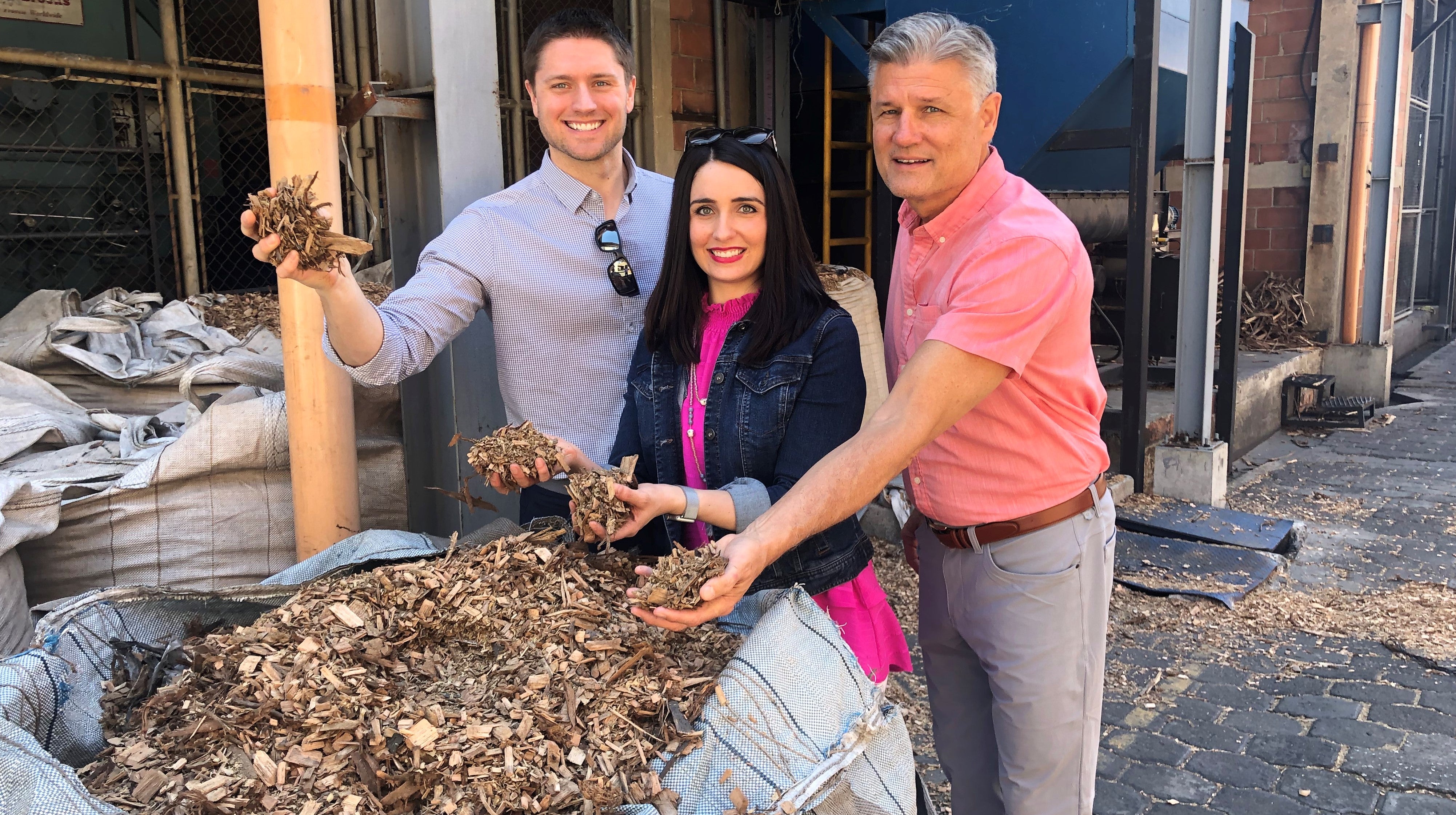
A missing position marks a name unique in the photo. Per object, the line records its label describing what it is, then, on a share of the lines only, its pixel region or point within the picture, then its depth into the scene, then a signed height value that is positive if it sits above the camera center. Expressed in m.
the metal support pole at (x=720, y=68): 7.27 +1.32
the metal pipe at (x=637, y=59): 6.84 +1.33
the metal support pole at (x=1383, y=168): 9.15 +0.66
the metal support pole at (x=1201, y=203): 6.00 +0.24
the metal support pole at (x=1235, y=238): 6.37 +0.03
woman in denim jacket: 2.10 -0.27
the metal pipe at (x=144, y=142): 5.52 +0.67
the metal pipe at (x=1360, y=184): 9.13 +0.51
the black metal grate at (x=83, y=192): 5.74 +0.43
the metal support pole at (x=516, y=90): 6.55 +1.08
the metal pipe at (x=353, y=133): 6.06 +0.75
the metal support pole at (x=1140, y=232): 5.58 +0.07
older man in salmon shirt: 1.99 -0.34
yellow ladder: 7.53 +0.77
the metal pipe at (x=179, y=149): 5.57 +0.62
